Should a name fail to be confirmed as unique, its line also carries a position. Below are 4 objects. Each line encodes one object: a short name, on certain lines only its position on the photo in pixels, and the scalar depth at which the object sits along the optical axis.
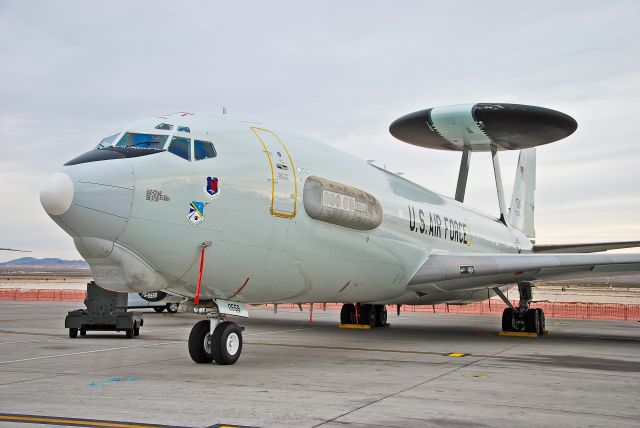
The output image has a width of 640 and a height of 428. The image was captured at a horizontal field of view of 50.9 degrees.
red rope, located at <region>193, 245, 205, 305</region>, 11.16
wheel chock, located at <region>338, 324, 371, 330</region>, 24.22
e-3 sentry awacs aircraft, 10.27
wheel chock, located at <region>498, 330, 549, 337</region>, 21.81
